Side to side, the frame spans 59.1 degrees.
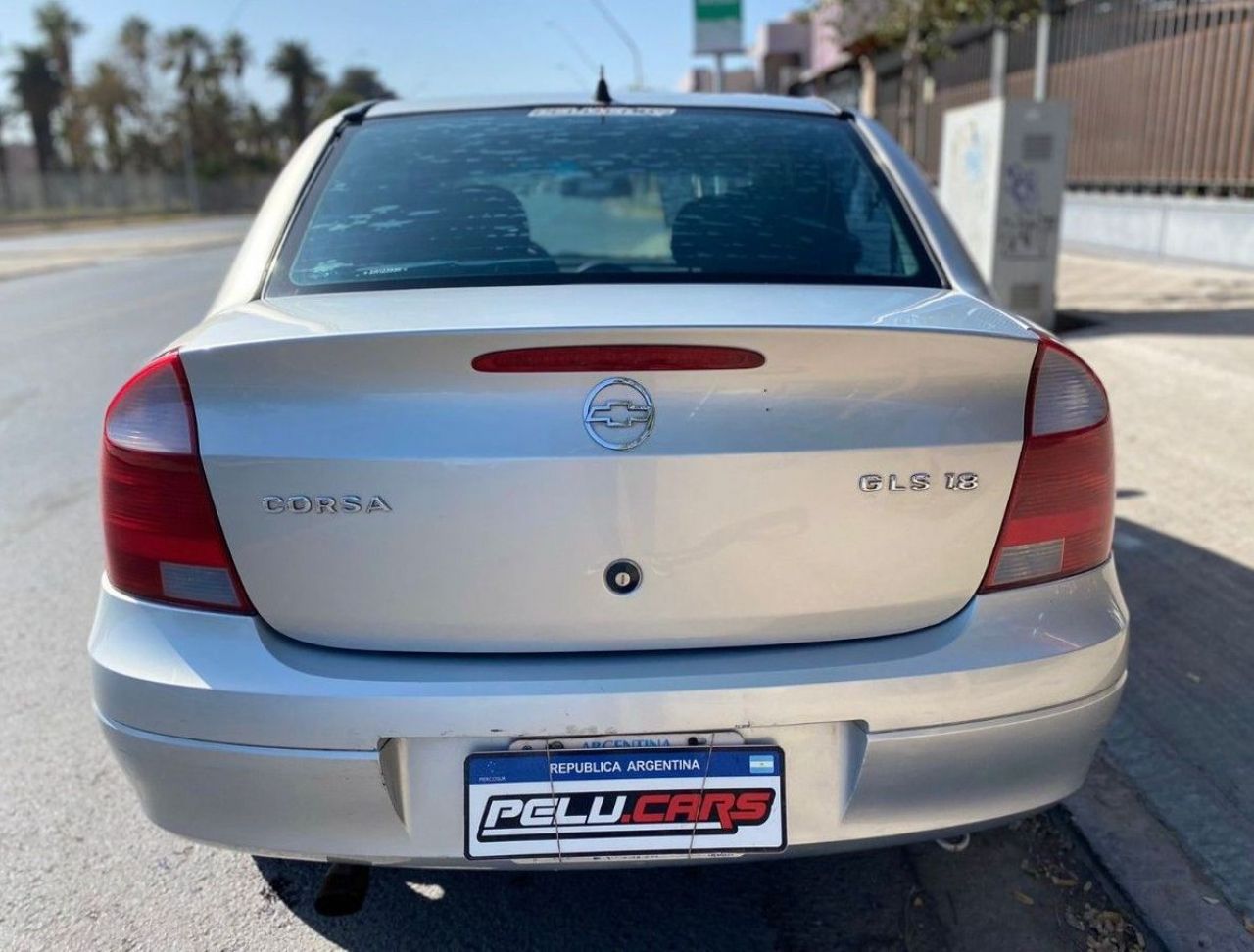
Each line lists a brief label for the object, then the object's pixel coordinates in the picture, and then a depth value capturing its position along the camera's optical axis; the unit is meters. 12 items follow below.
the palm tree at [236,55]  69.69
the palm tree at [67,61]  62.41
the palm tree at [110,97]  63.41
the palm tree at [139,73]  63.91
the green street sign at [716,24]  15.85
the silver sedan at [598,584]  1.82
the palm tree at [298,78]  67.25
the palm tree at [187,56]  65.69
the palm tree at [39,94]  62.66
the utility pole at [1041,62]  12.77
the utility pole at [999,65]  15.13
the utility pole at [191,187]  57.44
